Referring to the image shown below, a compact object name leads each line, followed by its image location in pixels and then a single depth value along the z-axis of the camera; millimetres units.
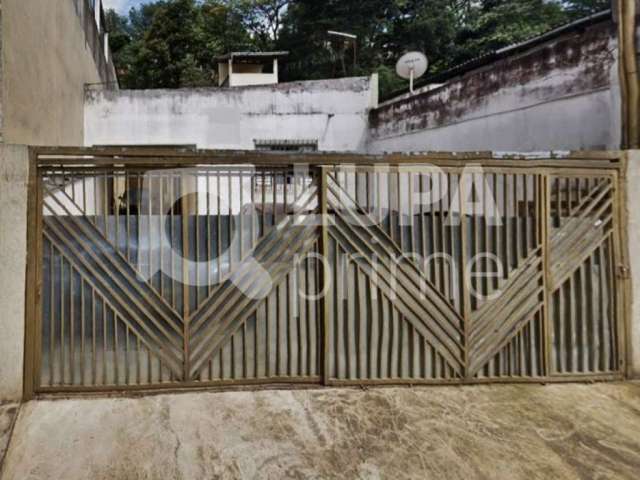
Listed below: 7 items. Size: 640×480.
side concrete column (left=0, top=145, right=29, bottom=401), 2881
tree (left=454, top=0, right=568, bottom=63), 16828
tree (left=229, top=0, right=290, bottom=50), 20422
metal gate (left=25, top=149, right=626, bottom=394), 3016
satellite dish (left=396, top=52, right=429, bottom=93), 9523
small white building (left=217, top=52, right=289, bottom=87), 13727
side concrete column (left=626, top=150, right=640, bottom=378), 3406
